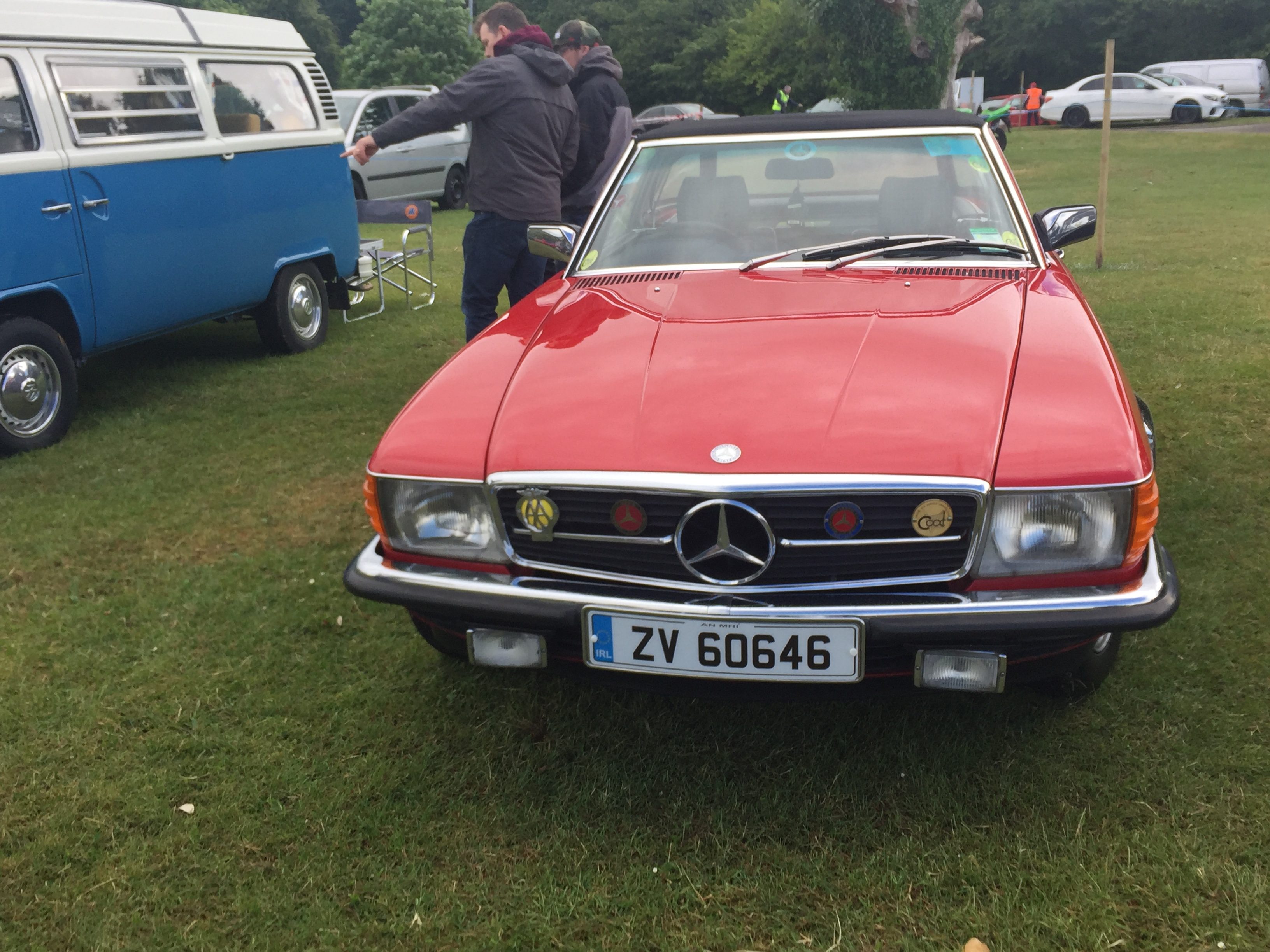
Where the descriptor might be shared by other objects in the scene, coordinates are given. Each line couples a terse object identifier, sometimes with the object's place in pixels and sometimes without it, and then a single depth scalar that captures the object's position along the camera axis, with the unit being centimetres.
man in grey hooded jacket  523
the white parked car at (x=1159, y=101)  2945
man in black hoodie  620
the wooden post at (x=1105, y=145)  957
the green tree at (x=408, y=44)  3117
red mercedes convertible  229
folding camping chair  861
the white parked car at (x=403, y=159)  1475
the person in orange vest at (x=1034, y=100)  3219
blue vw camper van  535
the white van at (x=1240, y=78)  3275
